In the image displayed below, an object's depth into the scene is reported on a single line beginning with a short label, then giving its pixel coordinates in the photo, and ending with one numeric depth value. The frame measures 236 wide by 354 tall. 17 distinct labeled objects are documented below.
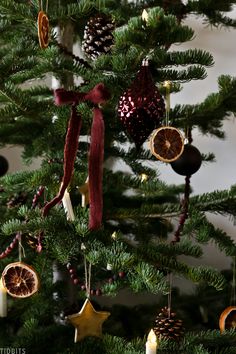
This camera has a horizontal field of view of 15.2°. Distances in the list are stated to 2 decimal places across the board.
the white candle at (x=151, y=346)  1.57
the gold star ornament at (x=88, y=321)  1.70
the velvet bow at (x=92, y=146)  1.52
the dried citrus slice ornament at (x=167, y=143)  1.66
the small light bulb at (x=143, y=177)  1.85
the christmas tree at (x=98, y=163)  1.55
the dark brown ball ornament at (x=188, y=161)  1.73
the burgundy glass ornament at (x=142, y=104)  1.56
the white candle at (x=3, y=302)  1.77
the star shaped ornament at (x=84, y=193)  1.73
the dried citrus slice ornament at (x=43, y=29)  1.57
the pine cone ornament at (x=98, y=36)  1.76
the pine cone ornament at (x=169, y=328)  1.78
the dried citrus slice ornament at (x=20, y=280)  1.68
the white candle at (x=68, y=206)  1.64
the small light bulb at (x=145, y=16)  1.46
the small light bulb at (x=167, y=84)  1.69
